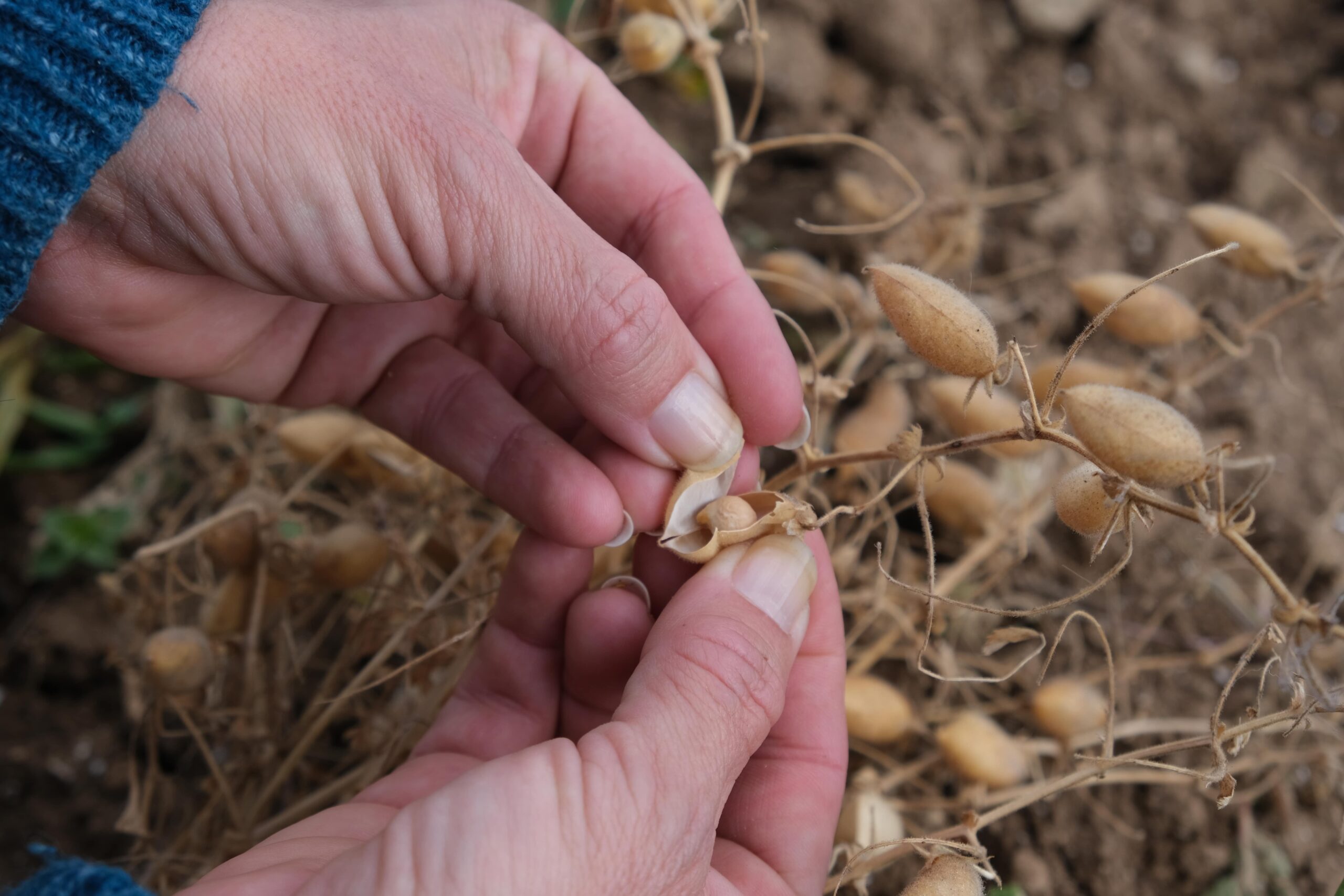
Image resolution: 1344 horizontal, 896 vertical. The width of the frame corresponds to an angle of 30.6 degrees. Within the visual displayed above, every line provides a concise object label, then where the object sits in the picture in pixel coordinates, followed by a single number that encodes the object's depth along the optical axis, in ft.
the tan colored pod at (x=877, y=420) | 1.52
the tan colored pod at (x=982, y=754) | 1.37
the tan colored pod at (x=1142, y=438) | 1.12
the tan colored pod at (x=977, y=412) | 1.36
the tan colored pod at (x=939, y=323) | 1.19
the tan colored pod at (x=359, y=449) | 1.46
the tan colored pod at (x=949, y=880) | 1.18
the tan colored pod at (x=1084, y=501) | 1.17
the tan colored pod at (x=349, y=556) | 1.40
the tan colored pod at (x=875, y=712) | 1.38
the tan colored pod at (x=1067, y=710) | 1.39
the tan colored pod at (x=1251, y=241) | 1.38
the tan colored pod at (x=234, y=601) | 1.44
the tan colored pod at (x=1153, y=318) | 1.38
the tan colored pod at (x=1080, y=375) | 1.35
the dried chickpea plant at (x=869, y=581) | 1.26
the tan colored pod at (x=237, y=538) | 1.41
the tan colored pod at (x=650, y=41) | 1.45
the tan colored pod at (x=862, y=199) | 1.61
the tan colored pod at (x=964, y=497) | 1.46
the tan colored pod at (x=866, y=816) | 1.35
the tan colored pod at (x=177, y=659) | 1.33
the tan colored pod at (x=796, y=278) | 1.54
